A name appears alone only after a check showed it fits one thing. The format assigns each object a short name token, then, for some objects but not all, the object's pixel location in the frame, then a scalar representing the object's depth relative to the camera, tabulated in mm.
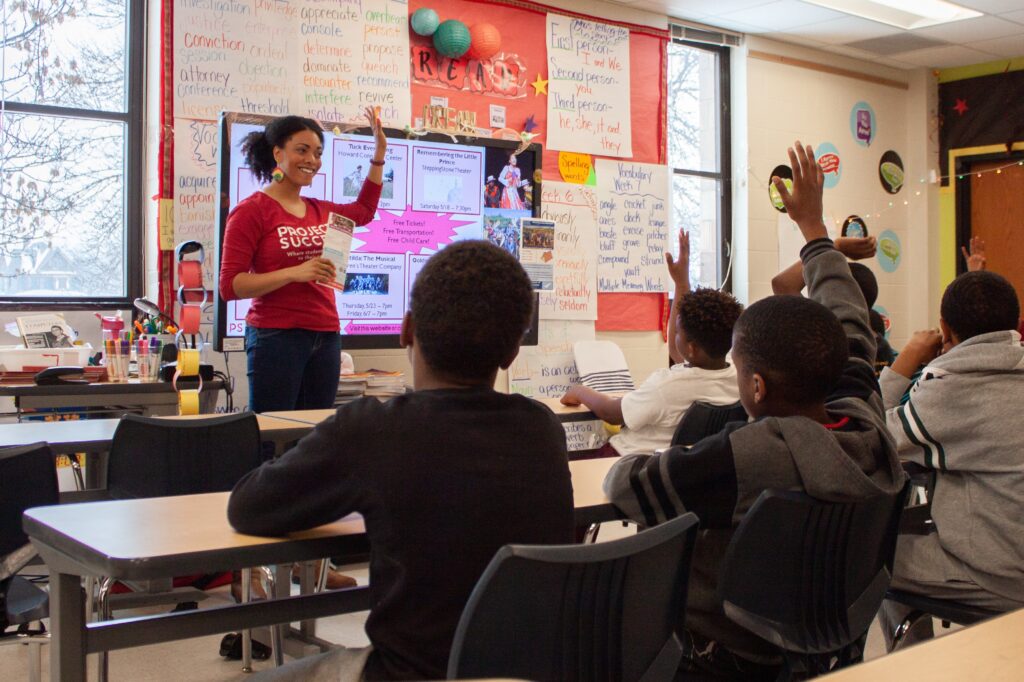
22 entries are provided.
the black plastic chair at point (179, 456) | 2486
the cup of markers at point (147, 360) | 3893
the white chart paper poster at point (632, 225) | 5930
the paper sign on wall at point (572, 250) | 5672
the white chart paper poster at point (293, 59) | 4504
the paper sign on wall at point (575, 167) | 5770
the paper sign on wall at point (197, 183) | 4454
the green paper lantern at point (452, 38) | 5184
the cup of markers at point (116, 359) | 3803
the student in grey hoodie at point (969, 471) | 2043
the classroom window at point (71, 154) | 4305
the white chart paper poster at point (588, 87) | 5742
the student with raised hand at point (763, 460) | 1627
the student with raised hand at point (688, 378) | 2729
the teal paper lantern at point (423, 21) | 5121
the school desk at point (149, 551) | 1309
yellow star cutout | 5672
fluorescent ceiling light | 6039
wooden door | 7277
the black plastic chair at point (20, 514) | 2008
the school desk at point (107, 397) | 3631
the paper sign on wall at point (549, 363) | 5551
